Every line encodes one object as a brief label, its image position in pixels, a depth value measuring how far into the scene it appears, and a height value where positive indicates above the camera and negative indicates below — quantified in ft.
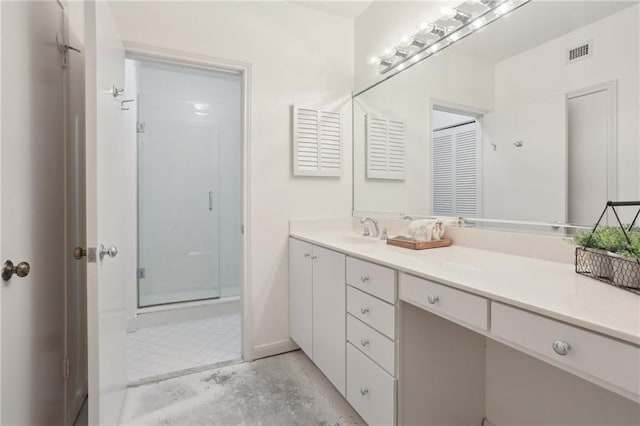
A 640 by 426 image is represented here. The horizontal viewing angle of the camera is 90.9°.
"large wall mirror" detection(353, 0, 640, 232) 3.42 +1.30
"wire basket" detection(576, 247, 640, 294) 2.63 -0.52
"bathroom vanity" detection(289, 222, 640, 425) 2.19 -1.08
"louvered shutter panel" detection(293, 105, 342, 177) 7.29 +1.64
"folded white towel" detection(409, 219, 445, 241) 5.23 -0.31
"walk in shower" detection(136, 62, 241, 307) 9.70 +0.80
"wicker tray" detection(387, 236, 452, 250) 5.06 -0.52
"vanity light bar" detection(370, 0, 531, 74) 4.68 +3.12
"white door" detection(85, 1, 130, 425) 3.77 +0.01
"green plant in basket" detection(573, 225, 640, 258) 2.64 -0.27
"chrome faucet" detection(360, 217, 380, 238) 6.76 -0.35
